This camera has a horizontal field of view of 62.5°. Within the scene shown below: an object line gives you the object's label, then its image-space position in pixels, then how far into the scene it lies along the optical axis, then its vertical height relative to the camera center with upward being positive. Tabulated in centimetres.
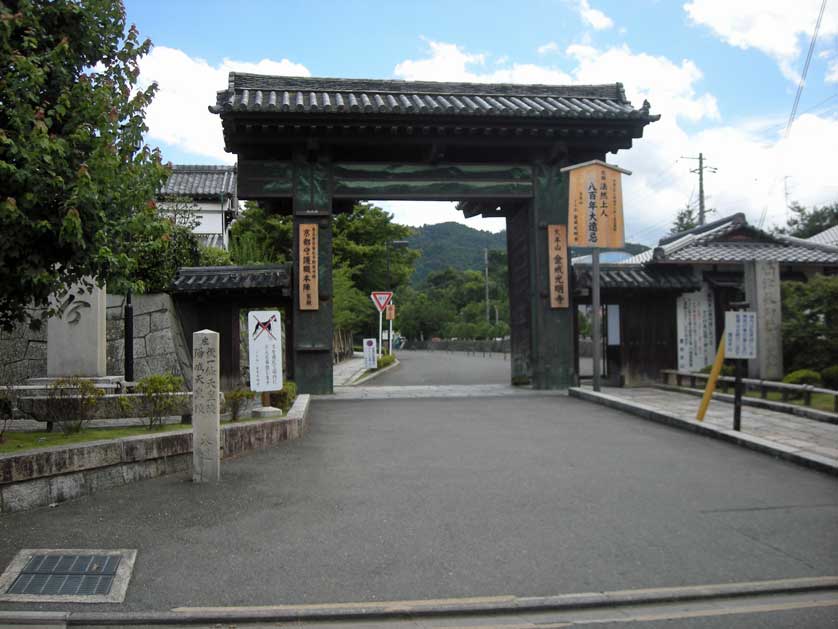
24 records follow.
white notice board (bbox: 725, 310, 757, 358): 976 -10
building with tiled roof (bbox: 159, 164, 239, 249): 3470 +724
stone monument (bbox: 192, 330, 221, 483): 712 -77
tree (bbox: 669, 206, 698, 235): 6069 +958
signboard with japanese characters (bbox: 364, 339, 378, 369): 2867 -84
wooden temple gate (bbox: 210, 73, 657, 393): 1493 +415
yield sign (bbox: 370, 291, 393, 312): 2553 +126
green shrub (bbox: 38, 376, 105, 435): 785 -77
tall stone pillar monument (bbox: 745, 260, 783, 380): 1377 +33
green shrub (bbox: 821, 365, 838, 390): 1296 -97
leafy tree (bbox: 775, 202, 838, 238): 5022 +789
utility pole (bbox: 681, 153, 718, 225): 4731 +950
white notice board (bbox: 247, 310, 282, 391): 1009 -24
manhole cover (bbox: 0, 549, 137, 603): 439 -161
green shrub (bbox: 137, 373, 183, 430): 847 -76
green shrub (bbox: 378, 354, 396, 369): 3358 -141
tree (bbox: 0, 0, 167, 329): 574 +168
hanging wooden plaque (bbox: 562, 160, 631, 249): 1513 +268
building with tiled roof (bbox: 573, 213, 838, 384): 1709 +57
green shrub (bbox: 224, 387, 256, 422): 947 -90
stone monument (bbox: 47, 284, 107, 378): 1162 -8
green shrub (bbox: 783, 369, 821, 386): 1302 -97
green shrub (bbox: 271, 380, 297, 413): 1080 -101
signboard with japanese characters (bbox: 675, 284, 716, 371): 1736 -12
